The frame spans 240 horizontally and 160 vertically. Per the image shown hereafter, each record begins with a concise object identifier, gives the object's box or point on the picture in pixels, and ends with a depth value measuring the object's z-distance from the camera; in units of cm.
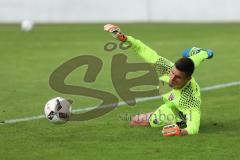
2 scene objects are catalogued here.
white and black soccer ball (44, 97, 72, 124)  2027
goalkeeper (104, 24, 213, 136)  1927
